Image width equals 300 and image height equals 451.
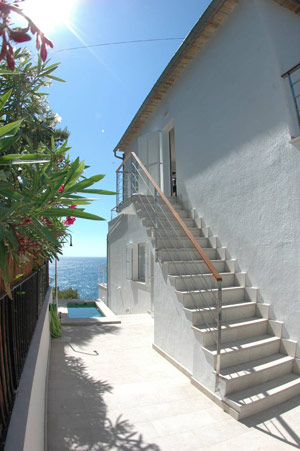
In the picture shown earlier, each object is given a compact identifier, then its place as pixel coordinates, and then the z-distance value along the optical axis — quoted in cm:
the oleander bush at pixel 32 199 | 121
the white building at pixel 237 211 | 341
